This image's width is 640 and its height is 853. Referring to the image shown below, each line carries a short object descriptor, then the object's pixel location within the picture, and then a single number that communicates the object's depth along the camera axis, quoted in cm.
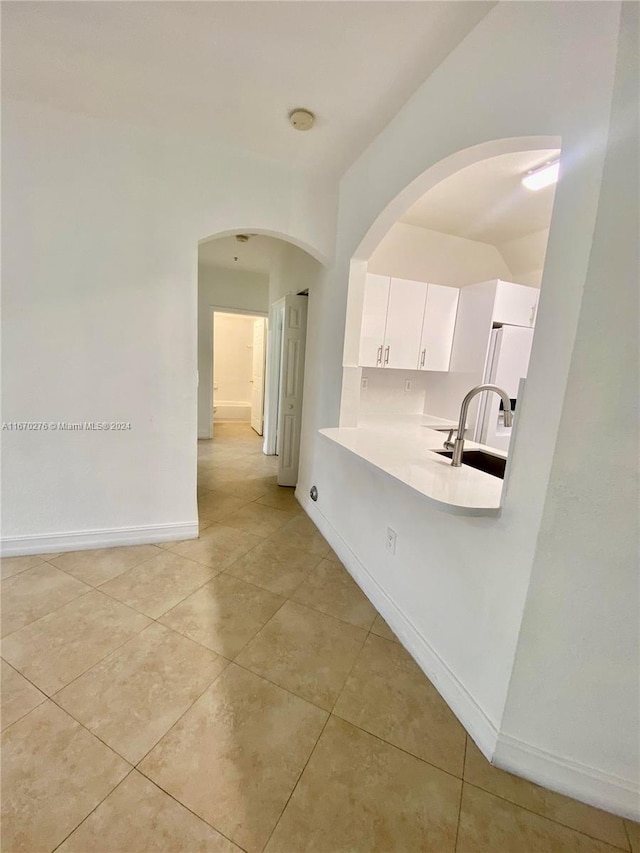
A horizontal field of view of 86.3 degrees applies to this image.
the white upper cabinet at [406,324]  265
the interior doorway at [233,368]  836
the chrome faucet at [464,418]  155
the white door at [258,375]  654
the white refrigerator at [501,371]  278
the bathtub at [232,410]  840
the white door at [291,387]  375
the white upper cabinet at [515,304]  271
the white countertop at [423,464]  132
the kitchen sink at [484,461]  223
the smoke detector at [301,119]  192
